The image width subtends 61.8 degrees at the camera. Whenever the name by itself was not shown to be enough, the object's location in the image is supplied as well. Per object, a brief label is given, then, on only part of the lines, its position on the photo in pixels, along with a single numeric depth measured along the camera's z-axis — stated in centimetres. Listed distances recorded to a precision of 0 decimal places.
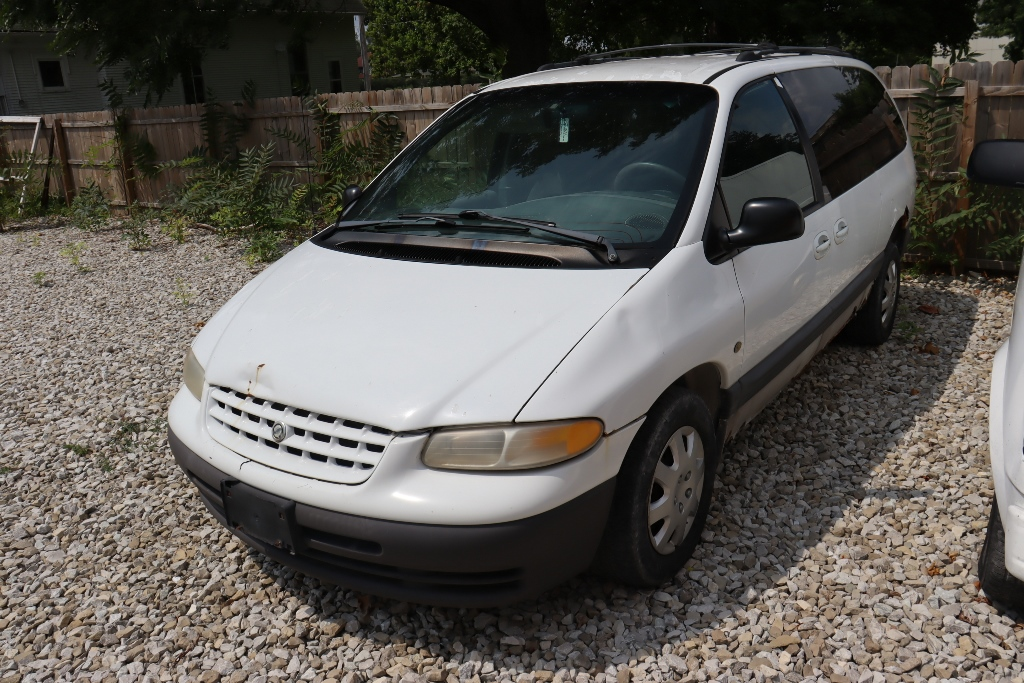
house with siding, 2320
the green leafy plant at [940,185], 682
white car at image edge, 242
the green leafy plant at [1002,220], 669
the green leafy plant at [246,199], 946
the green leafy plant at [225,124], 1075
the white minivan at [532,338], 249
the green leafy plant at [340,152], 918
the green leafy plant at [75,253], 928
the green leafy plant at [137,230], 998
